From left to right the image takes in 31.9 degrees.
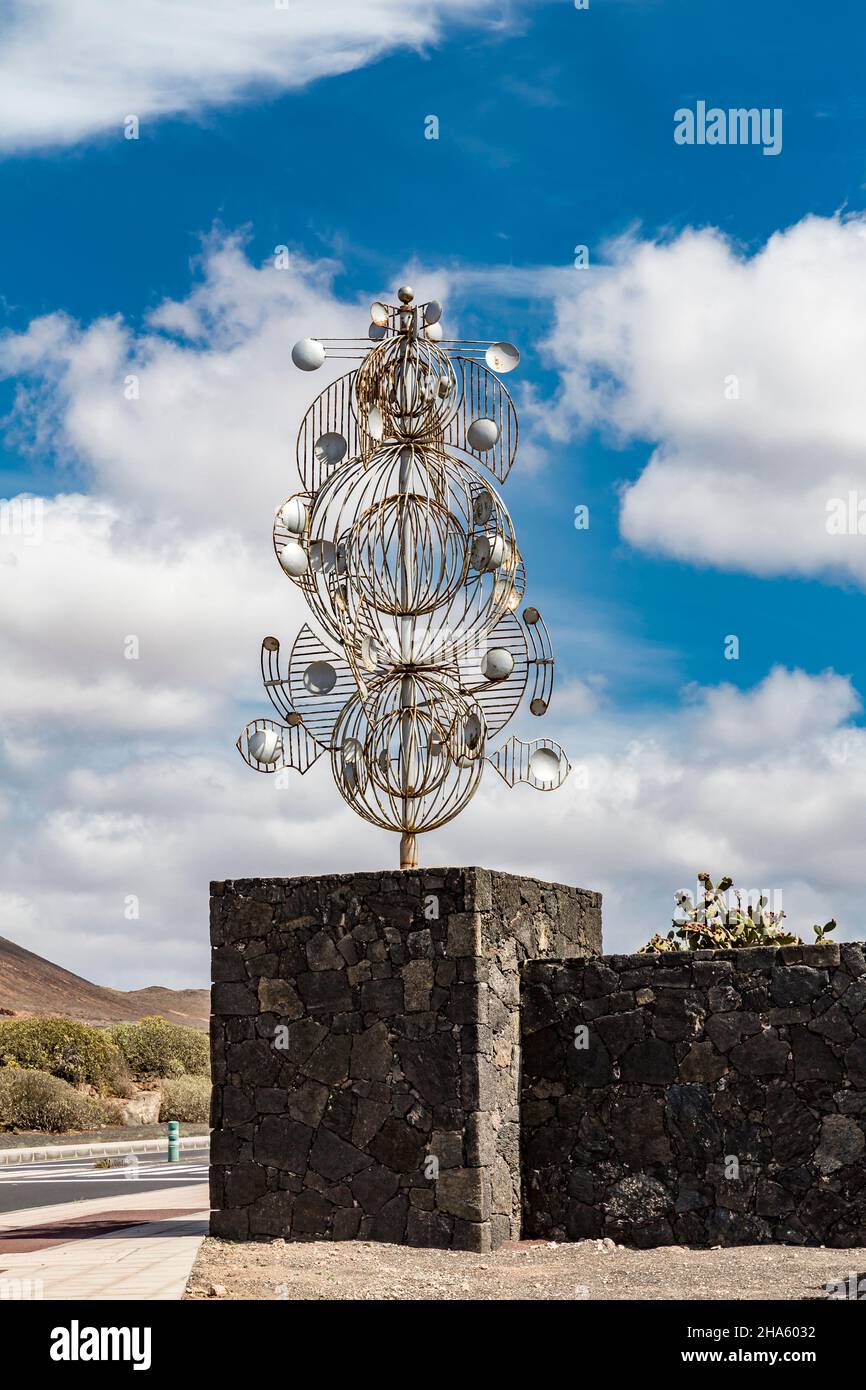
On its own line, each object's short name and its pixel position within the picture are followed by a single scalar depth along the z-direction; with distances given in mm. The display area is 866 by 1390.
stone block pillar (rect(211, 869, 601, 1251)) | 11391
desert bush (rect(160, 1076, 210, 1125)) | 32625
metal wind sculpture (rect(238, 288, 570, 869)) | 14328
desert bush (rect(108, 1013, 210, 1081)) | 35875
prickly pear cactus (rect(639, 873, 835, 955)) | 13898
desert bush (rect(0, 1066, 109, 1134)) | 29094
